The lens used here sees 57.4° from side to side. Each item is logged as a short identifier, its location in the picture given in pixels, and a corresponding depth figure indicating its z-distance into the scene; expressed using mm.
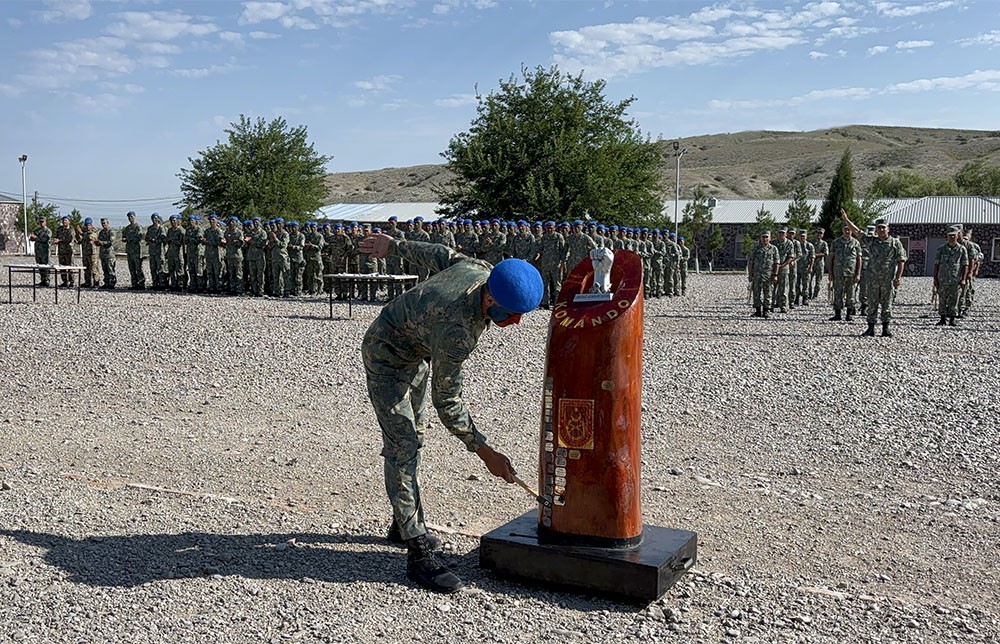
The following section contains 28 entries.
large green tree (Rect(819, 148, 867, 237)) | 45688
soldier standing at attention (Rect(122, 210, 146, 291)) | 23297
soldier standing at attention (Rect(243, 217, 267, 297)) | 22891
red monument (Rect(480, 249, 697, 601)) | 4293
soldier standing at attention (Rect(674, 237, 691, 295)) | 27219
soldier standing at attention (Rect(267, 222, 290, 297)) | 22828
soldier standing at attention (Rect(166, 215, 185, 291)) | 23828
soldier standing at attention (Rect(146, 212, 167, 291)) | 23791
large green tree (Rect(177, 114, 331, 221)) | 41812
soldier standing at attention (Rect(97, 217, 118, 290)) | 23500
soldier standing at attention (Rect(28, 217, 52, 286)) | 23297
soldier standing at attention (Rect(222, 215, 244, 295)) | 23203
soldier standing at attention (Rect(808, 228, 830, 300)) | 23667
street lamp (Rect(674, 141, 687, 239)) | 47094
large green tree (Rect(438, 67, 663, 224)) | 33812
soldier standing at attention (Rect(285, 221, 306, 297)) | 23078
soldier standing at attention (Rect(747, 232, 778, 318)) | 19219
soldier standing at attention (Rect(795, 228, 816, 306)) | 23000
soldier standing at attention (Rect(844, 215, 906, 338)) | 15477
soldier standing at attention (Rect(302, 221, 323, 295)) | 23344
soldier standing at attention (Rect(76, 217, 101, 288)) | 23922
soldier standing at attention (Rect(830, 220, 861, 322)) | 18562
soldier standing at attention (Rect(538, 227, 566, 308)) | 21484
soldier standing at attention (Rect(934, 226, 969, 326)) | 17953
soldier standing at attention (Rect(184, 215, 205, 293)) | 23562
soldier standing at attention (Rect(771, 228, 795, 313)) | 20281
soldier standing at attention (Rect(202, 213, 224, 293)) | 23375
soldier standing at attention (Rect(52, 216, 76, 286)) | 23688
